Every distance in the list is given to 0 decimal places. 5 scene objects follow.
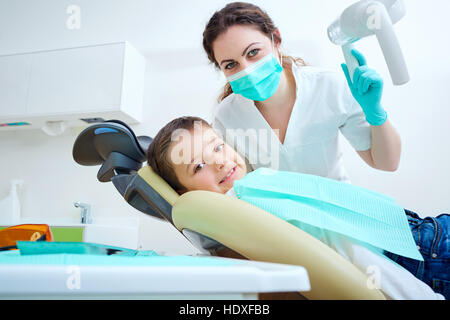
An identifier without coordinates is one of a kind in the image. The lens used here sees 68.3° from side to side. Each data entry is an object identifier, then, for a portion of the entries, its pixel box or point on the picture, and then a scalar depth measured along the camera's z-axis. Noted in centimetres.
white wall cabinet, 257
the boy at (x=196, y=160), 111
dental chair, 53
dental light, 100
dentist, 131
